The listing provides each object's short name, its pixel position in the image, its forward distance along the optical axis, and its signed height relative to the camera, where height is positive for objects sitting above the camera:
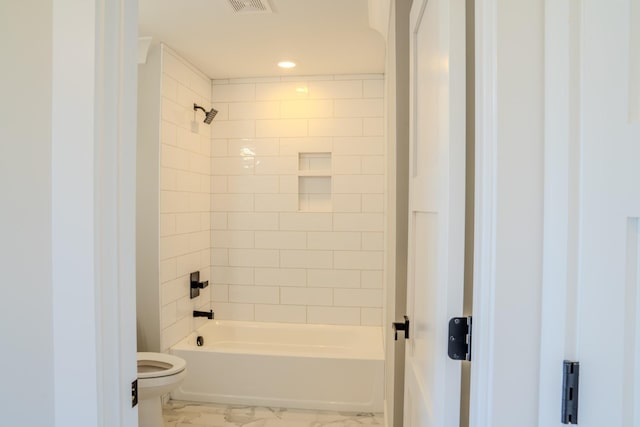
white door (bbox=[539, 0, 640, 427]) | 0.59 +0.00
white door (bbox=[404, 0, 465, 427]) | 0.75 +0.00
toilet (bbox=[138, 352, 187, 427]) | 2.16 -1.10
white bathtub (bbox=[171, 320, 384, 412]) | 2.77 -1.34
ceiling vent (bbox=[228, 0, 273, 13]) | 2.13 +1.19
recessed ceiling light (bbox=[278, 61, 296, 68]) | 3.13 +1.22
